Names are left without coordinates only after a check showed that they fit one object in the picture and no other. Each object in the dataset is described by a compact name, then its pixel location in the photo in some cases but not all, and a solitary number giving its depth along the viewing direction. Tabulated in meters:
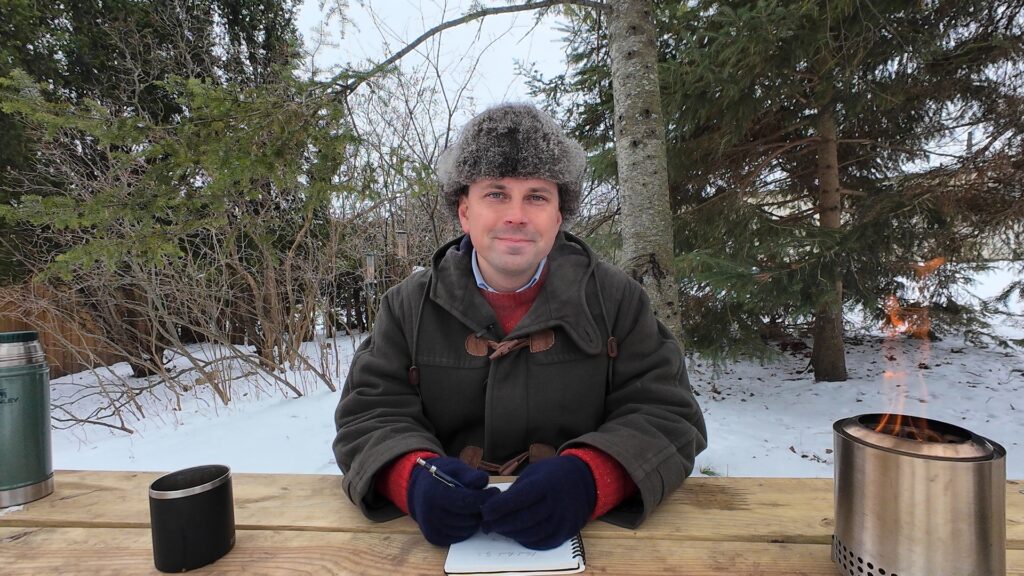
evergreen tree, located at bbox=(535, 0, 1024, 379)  3.50
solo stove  0.64
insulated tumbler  0.85
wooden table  0.87
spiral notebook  0.83
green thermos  1.08
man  1.31
